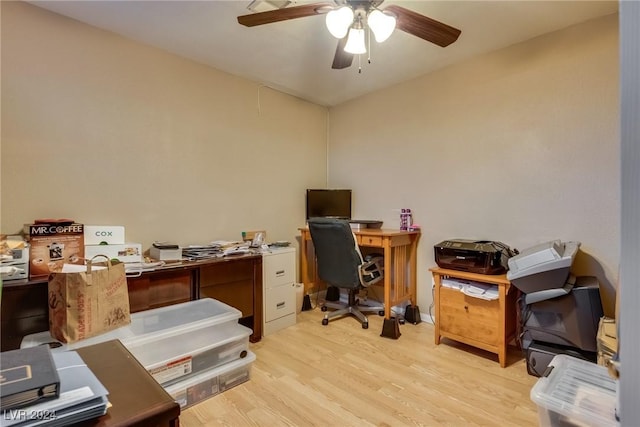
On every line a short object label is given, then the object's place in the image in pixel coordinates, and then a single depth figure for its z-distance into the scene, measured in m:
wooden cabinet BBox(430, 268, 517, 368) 2.18
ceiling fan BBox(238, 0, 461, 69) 1.58
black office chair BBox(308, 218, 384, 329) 2.75
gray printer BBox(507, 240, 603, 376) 1.88
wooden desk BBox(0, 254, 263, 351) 1.67
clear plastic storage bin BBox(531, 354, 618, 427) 1.05
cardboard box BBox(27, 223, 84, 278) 1.79
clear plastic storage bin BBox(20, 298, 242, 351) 1.60
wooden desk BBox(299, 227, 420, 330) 2.80
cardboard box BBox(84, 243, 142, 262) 2.04
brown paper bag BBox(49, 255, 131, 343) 1.51
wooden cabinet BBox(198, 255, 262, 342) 2.41
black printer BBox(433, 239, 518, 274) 2.29
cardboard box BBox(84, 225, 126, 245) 2.09
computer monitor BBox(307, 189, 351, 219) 3.58
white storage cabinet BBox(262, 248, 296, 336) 2.76
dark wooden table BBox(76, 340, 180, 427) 0.58
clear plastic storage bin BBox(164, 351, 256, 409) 1.75
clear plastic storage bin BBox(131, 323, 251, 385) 1.69
